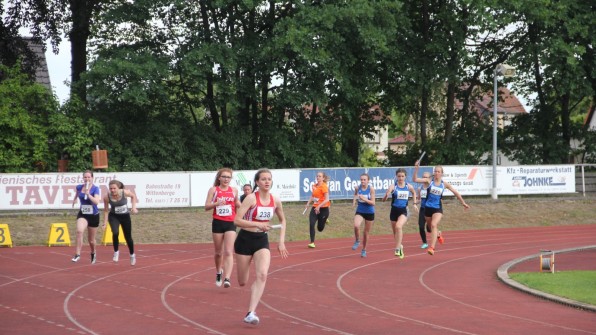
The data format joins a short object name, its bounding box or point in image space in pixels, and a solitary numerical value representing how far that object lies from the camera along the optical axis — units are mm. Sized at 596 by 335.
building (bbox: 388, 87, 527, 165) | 45875
